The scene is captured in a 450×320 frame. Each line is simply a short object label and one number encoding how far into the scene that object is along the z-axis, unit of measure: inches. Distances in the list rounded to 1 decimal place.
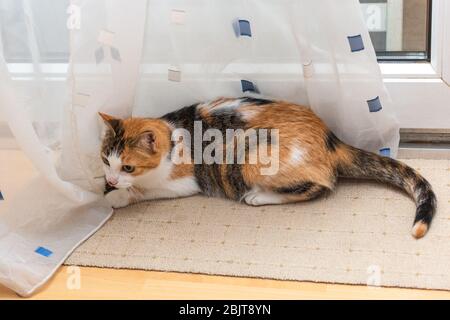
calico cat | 56.0
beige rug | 49.2
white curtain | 50.7
